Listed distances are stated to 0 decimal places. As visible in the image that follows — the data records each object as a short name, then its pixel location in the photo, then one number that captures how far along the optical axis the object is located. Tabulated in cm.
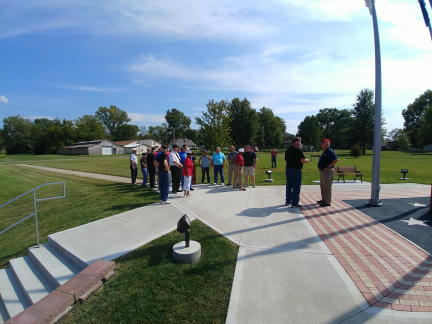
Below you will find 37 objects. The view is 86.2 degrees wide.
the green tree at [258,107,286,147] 8262
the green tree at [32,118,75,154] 7062
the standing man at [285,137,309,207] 670
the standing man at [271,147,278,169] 1895
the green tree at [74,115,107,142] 7512
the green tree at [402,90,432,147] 7665
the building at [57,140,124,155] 6191
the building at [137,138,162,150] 8356
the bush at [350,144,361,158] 3844
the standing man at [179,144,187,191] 909
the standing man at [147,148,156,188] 1030
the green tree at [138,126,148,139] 11375
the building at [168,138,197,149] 8938
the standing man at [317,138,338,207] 672
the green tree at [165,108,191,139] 10425
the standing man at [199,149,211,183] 1105
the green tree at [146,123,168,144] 10994
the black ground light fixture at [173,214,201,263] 375
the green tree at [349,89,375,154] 4978
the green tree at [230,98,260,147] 6309
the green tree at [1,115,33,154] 8471
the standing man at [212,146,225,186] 1070
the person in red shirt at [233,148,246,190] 954
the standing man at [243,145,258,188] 952
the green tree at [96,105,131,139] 9775
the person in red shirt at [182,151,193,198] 819
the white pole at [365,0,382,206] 687
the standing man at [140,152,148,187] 1087
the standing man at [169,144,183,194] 836
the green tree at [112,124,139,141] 9825
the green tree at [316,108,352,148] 8212
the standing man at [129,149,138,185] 1126
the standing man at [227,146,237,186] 1048
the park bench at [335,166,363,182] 1190
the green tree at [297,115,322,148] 7956
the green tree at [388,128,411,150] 6275
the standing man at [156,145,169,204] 714
